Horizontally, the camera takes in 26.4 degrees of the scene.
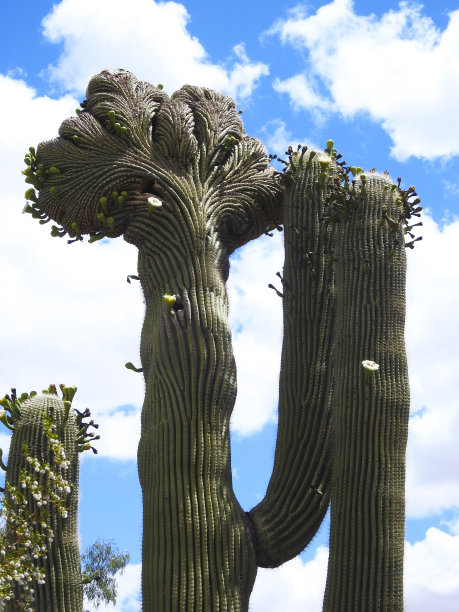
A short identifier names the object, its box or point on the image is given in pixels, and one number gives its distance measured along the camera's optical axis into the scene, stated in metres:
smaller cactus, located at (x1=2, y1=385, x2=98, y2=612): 7.52
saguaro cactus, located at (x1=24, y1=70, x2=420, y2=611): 7.30
